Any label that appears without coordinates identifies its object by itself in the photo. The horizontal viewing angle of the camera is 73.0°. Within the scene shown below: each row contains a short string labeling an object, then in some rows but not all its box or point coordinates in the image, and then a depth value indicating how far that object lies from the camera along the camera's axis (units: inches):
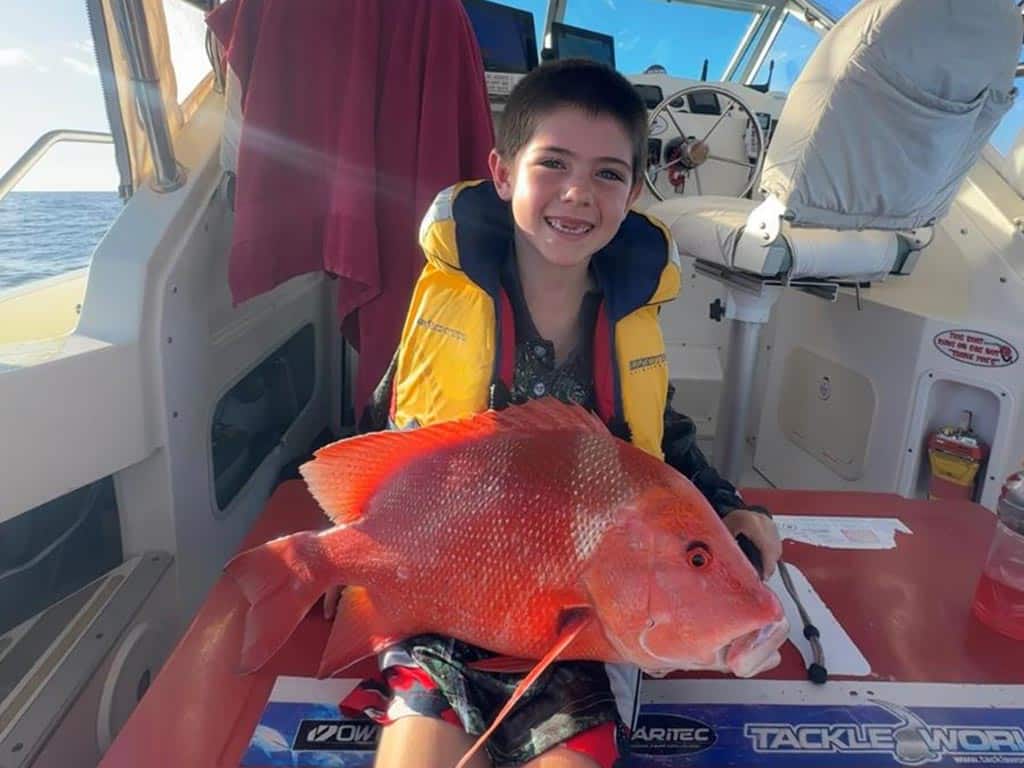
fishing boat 44.6
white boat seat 62.4
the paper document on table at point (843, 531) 64.4
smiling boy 50.5
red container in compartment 89.3
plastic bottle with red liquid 52.0
